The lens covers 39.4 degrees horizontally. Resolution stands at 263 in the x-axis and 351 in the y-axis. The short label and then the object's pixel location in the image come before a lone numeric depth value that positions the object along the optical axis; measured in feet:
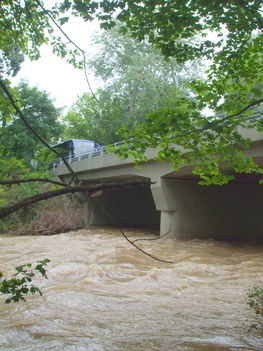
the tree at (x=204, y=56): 14.05
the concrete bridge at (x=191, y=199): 57.41
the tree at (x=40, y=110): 82.89
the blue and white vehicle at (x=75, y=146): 88.69
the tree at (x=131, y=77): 102.94
